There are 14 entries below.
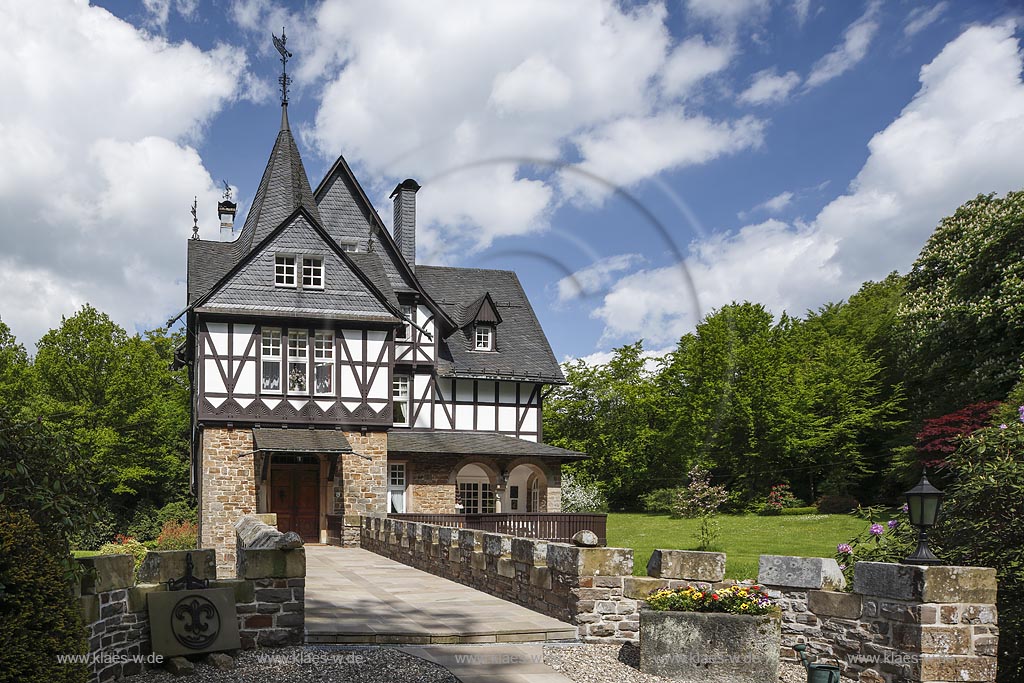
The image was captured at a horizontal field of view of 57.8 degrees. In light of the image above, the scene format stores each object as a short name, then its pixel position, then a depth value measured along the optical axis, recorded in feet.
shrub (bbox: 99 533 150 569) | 73.72
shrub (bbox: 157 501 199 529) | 114.01
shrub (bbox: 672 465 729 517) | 87.20
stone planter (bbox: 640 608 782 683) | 26.63
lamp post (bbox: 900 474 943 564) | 25.40
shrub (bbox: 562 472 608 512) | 101.14
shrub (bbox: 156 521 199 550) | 84.55
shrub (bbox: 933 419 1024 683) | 26.30
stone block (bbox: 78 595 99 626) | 22.52
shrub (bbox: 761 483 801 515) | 103.96
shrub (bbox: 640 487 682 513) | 107.45
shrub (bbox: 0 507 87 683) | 19.47
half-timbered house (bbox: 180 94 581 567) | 72.43
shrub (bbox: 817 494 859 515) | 102.12
